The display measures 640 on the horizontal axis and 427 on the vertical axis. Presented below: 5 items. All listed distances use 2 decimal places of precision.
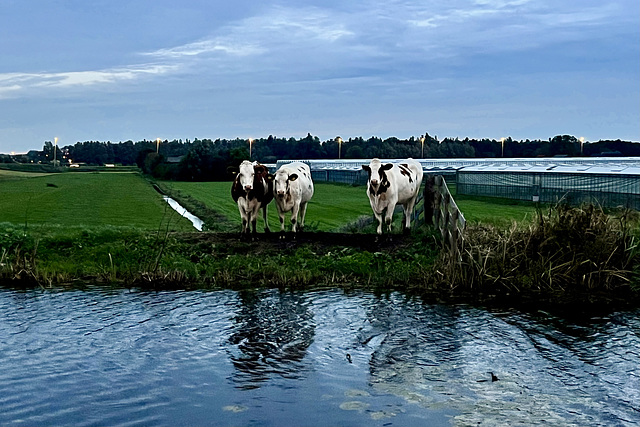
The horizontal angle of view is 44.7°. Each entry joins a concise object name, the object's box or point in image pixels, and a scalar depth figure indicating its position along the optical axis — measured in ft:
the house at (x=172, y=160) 343.79
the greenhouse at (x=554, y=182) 104.12
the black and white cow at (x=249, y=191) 60.29
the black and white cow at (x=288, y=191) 62.28
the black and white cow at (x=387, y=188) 63.26
